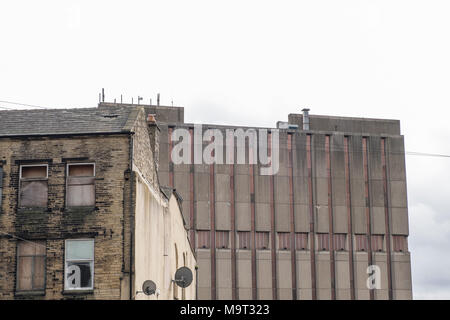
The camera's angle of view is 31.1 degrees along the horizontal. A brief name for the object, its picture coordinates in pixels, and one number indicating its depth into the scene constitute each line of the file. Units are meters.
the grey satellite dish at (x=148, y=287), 29.36
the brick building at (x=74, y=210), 29.58
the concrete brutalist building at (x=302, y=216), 77.19
